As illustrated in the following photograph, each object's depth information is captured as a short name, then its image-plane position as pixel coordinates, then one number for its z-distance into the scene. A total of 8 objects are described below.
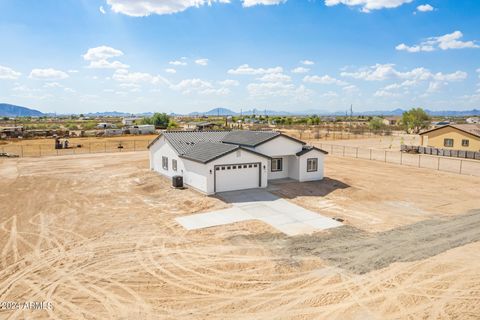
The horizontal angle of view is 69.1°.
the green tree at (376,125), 91.31
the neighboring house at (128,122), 118.19
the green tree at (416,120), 86.56
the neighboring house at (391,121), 129.85
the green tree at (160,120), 97.66
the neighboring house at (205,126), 87.62
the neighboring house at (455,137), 43.69
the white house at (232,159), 23.70
